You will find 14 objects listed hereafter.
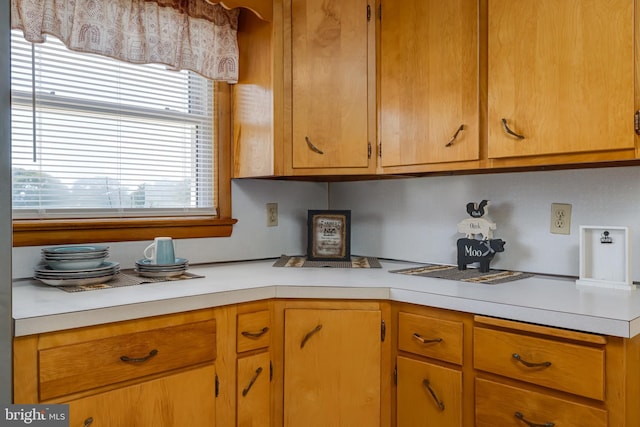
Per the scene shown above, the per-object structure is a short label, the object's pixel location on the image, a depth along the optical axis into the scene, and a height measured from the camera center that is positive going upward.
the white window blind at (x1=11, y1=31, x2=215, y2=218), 1.77 +0.30
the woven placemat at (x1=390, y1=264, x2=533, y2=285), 1.79 -0.25
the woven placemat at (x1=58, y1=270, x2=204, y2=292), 1.58 -0.24
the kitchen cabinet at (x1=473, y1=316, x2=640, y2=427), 1.22 -0.44
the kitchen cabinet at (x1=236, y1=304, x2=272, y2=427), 1.64 -0.53
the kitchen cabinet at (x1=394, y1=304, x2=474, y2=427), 1.50 -0.51
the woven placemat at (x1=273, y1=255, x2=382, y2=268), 2.16 -0.24
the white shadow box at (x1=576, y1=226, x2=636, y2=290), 1.58 -0.16
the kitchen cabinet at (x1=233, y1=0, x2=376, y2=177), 2.02 +0.51
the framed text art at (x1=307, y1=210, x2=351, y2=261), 2.29 -0.11
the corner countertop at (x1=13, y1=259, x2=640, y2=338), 1.26 -0.26
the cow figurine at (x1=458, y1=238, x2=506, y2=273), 1.93 -0.16
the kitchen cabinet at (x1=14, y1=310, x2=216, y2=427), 1.23 -0.44
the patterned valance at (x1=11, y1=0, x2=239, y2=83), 1.71 +0.70
